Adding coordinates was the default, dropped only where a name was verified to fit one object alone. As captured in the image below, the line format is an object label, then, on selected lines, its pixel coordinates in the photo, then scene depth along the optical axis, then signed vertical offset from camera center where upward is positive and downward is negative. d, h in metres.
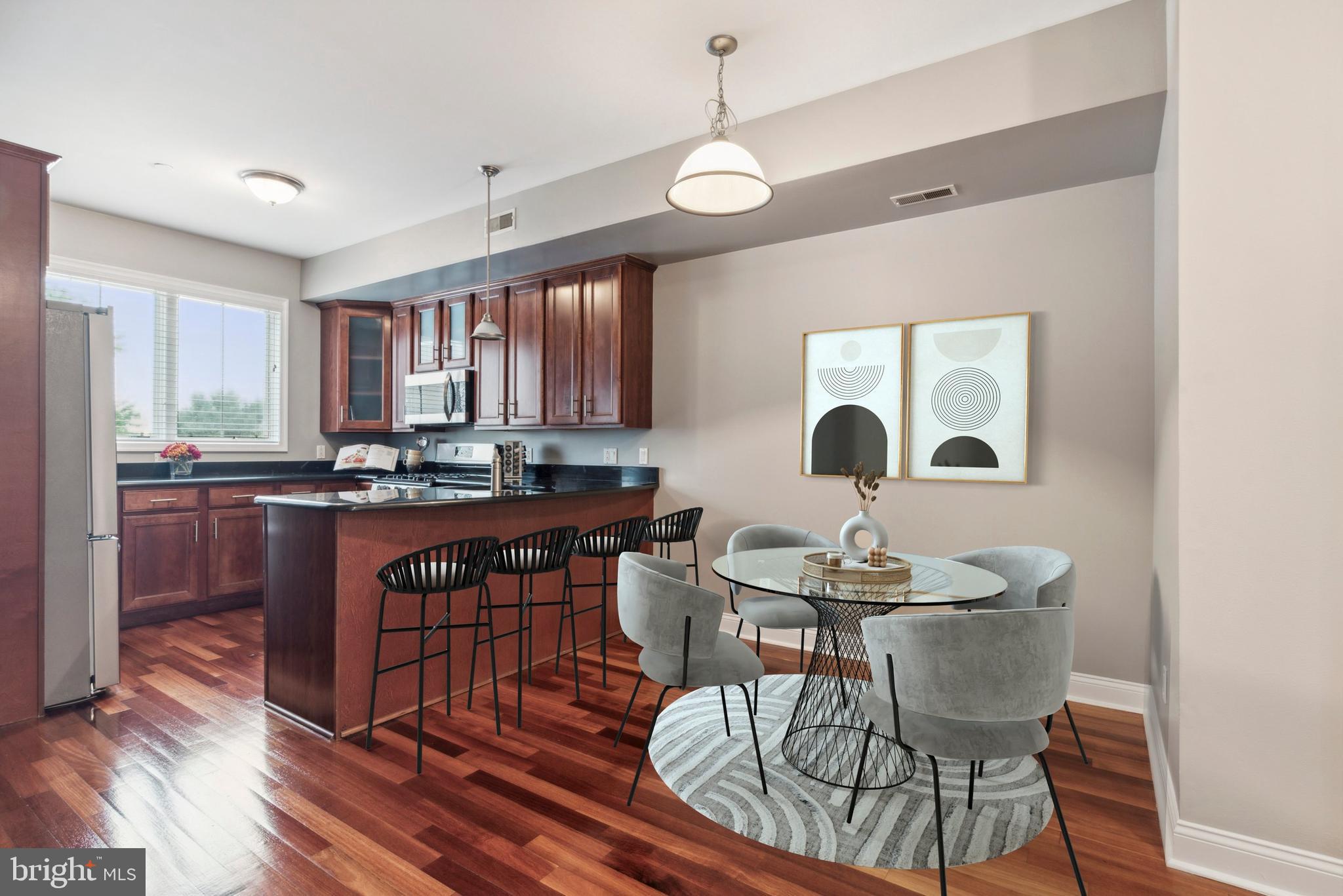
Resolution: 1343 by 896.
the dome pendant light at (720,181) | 2.24 +0.98
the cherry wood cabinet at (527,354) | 4.69 +0.66
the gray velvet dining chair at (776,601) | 2.93 -0.76
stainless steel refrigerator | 2.99 -0.31
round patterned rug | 1.98 -1.23
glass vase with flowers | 4.73 -0.11
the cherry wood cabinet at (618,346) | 4.30 +0.66
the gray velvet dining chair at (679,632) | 2.12 -0.63
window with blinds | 4.74 +0.61
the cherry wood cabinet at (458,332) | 5.17 +0.90
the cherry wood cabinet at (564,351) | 4.48 +0.65
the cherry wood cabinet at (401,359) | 5.66 +0.74
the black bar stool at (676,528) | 3.78 -0.51
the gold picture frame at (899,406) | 3.58 +0.22
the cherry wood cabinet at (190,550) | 4.32 -0.76
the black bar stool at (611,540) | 3.48 -0.53
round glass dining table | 2.12 -0.74
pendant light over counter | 3.96 +0.69
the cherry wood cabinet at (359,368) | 5.79 +0.68
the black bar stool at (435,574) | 2.53 -0.53
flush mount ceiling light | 3.91 +1.57
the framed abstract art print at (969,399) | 3.26 +0.24
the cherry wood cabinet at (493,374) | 4.91 +0.53
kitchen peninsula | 2.73 -0.67
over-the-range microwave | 5.14 +0.37
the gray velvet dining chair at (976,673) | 1.65 -0.59
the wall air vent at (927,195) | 3.15 +1.24
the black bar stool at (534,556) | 2.96 -0.53
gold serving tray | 2.30 -0.47
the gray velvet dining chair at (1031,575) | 2.34 -0.53
